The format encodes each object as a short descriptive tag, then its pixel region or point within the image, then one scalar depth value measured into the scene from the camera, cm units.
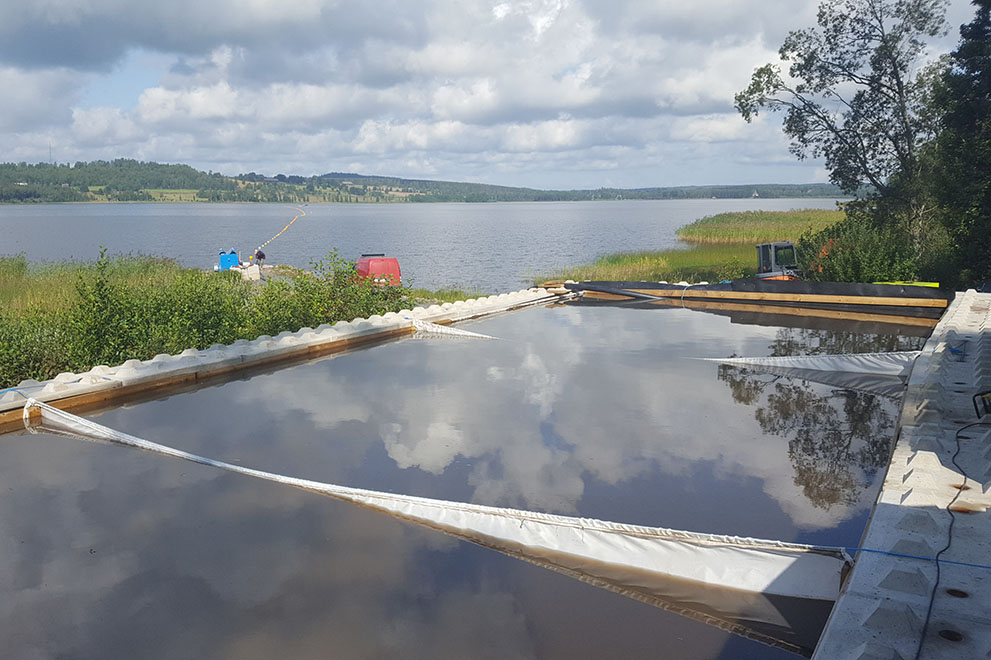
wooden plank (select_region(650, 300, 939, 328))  1355
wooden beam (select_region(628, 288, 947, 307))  1402
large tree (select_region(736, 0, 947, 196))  2047
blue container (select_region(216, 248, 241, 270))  2383
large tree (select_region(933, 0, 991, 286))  1439
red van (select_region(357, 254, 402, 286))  1617
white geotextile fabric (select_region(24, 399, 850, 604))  413
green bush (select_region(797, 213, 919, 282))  1619
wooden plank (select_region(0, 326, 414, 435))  714
